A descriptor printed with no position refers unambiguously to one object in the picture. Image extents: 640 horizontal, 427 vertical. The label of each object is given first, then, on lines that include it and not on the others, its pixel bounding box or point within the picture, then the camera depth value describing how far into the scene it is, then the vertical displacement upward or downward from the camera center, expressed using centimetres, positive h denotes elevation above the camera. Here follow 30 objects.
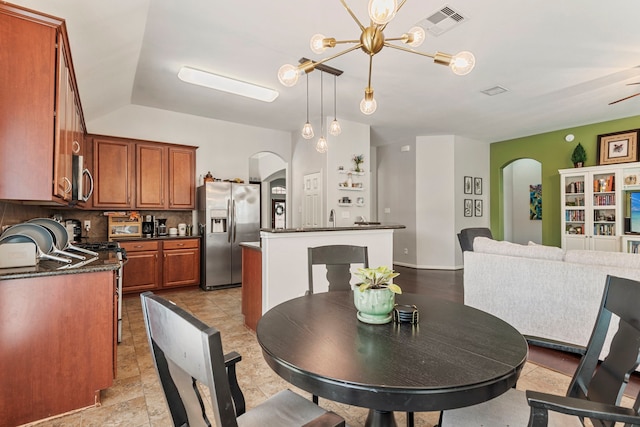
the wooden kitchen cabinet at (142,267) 456 -73
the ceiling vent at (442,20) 272 +176
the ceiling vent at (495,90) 441 +178
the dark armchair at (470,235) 424 -30
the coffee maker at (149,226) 503 -14
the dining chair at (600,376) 109 -59
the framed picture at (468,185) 720 +70
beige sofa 260 -64
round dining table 91 -48
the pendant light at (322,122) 374 +161
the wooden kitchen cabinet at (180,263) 489 -72
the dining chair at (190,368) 68 -36
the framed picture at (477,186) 739 +70
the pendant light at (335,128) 324 +91
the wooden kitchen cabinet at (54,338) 181 -74
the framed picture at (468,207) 717 +19
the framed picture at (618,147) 554 +122
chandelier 191 +107
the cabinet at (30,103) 175 +67
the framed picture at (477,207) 739 +19
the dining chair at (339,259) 225 -31
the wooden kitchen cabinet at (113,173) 455 +67
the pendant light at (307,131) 323 +88
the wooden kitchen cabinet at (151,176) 486 +65
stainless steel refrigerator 509 -16
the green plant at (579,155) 606 +116
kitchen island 318 -42
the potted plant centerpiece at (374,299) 138 -36
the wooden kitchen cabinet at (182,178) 513 +66
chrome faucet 571 -1
